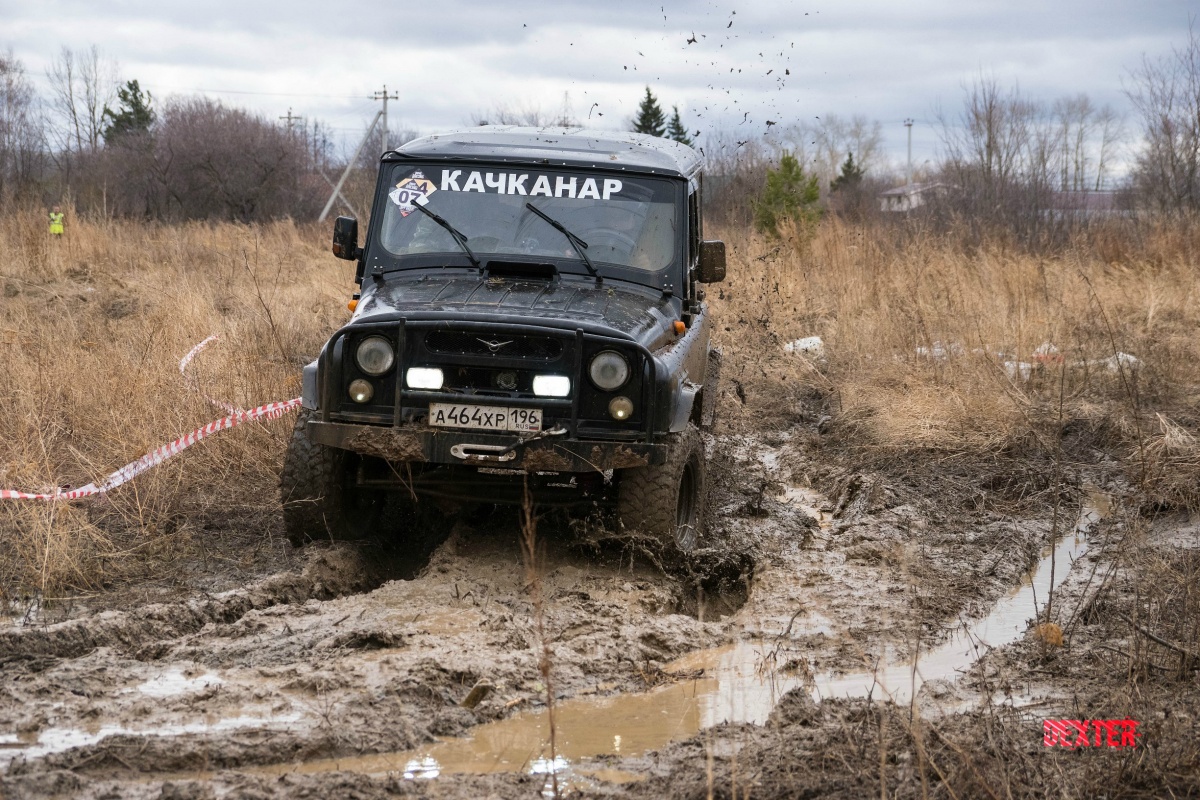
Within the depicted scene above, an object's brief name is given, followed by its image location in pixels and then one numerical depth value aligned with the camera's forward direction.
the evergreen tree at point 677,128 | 41.06
